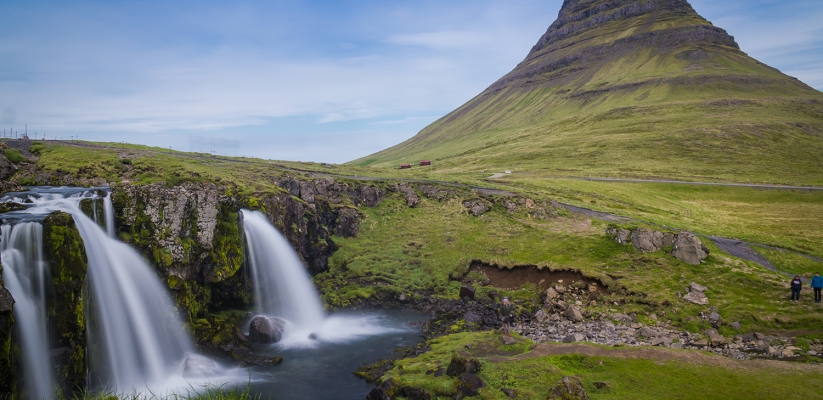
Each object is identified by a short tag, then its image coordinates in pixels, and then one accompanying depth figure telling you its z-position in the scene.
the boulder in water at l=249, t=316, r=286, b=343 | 32.75
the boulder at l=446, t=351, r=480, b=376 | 22.50
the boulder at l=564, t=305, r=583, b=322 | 32.34
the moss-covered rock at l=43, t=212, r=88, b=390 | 21.73
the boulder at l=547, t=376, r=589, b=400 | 18.36
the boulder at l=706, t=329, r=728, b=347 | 26.34
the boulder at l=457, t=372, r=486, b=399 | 20.61
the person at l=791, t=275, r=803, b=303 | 29.56
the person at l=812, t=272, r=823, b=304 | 28.95
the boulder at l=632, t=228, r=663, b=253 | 41.00
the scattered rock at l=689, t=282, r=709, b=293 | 33.44
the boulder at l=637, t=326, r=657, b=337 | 28.69
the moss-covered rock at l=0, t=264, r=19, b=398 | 18.33
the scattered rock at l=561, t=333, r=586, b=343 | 28.12
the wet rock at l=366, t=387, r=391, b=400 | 22.02
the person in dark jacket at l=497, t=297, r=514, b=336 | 30.16
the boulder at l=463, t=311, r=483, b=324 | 34.66
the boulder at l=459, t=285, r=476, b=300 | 40.38
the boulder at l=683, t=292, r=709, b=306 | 31.83
